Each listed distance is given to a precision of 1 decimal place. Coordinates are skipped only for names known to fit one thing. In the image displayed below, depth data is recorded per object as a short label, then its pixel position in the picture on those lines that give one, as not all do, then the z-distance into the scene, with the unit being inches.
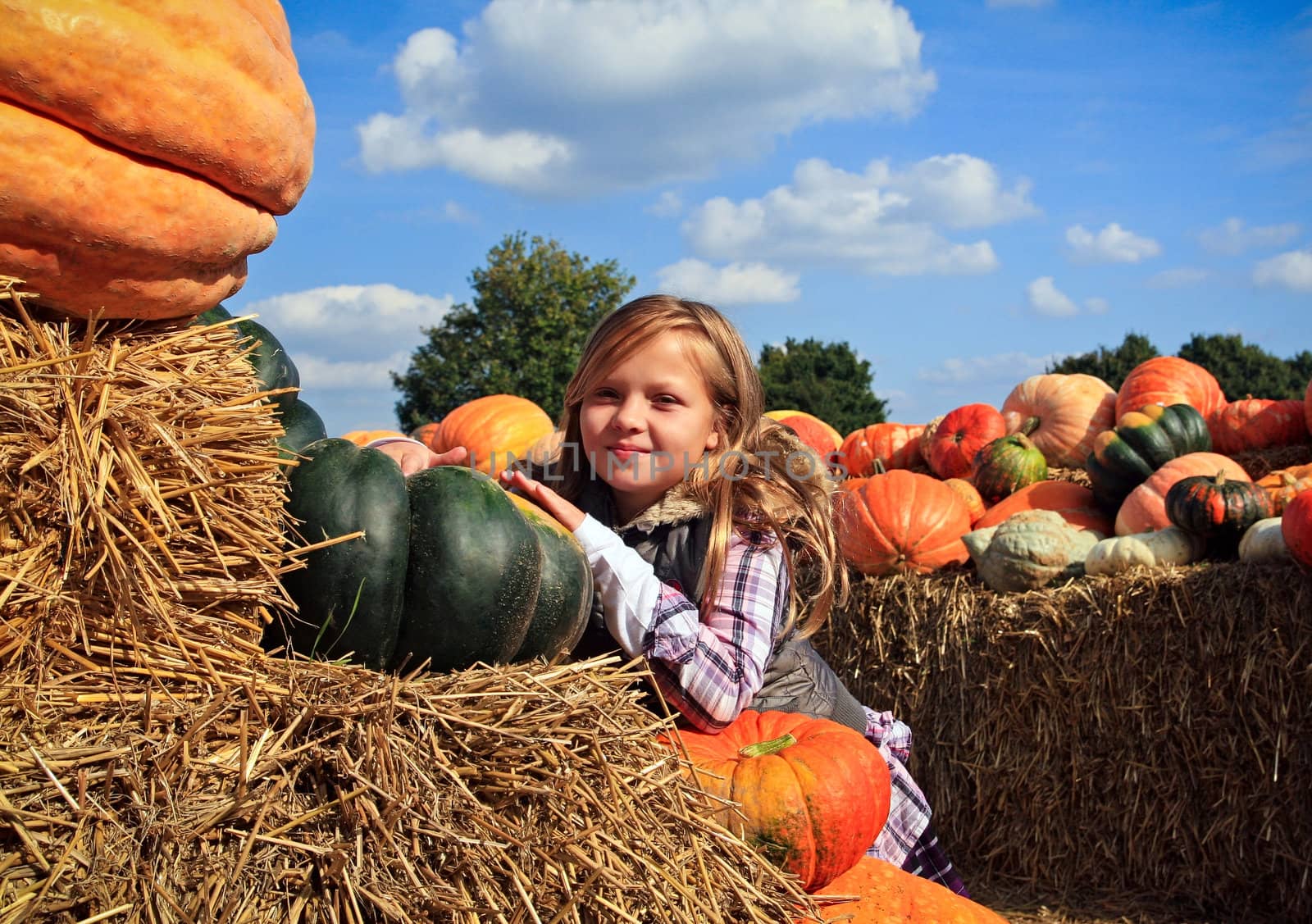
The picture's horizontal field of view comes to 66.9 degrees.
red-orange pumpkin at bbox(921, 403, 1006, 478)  270.1
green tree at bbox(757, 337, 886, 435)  711.1
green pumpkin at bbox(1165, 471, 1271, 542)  179.2
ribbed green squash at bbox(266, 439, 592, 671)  62.2
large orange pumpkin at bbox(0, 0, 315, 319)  49.1
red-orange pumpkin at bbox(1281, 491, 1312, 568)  155.9
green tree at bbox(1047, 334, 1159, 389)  803.4
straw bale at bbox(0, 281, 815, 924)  47.3
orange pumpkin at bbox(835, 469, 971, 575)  210.5
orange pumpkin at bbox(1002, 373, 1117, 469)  276.5
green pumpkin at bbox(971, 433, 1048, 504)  244.4
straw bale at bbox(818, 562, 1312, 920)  163.0
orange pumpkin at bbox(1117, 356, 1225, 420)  263.1
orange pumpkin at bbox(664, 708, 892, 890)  69.3
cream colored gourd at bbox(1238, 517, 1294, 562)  166.7
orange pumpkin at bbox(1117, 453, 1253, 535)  199.3
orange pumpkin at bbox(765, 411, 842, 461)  279.0
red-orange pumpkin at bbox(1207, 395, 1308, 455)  236.8
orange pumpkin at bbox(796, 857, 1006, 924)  70.9
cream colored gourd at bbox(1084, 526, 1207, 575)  181.9
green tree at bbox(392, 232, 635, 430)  642.2
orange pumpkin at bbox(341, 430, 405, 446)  253.1
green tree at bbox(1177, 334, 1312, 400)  896.3
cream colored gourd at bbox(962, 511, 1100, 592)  189.0
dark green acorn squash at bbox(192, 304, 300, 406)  73.5
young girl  76.8
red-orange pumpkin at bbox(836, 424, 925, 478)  301.3
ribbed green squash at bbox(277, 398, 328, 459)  69.8
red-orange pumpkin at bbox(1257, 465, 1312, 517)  186.9
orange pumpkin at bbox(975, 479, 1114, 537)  222.4
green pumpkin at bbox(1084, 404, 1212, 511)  219.1
